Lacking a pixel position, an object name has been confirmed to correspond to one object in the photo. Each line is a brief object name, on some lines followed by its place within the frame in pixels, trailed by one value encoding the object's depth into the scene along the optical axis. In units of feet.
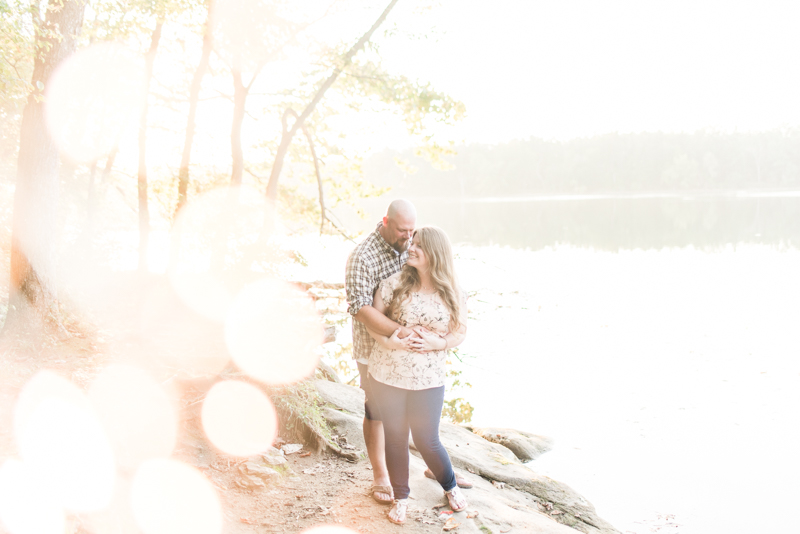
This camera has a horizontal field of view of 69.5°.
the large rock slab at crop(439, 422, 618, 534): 18.33
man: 12.26
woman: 12.14
